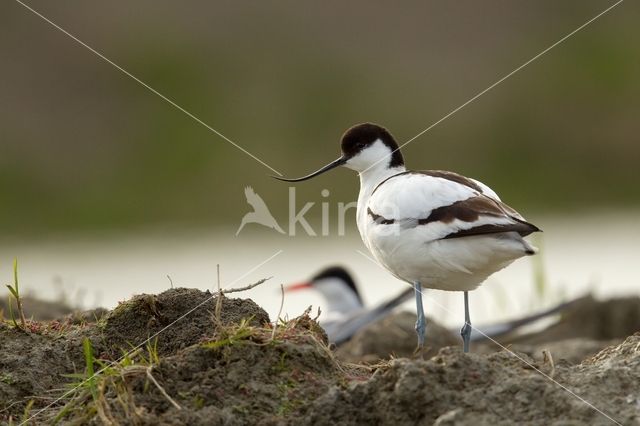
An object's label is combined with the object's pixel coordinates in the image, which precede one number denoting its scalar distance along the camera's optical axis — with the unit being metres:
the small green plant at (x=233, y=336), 9.59
